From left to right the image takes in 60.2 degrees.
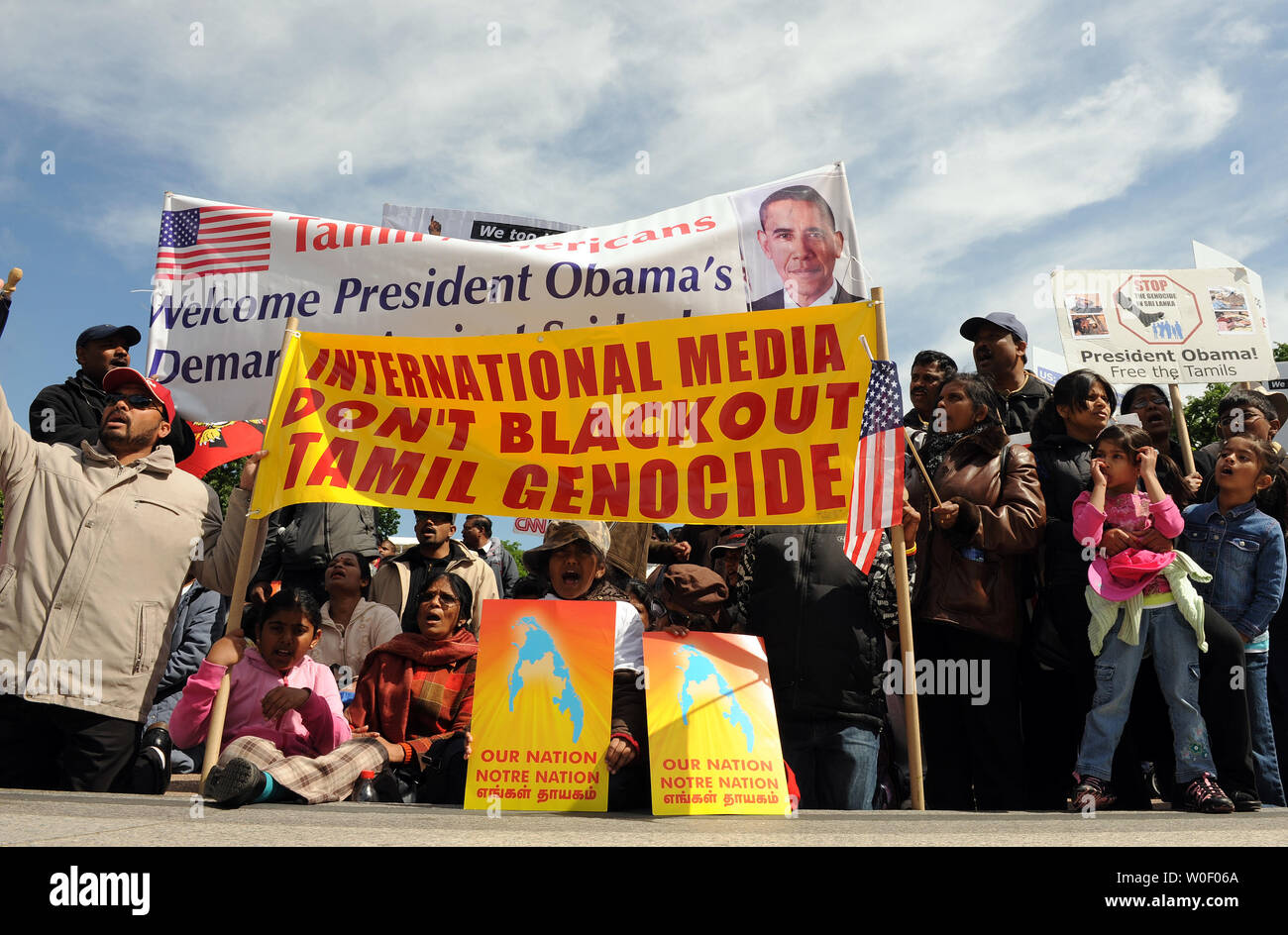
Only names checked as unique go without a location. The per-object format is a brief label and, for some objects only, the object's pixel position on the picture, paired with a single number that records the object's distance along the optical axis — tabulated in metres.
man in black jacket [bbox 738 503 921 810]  5.43
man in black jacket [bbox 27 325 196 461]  6.33
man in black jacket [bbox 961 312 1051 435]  7.05
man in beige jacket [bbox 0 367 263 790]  5.04
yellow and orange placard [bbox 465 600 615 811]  4.65
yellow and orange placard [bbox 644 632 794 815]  4.56
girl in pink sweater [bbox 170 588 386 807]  4.80
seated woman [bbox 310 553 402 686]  7.19
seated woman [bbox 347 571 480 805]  5.44
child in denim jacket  5.48
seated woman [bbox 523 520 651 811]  4.81
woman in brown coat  5.50
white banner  6.84
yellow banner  5.36
